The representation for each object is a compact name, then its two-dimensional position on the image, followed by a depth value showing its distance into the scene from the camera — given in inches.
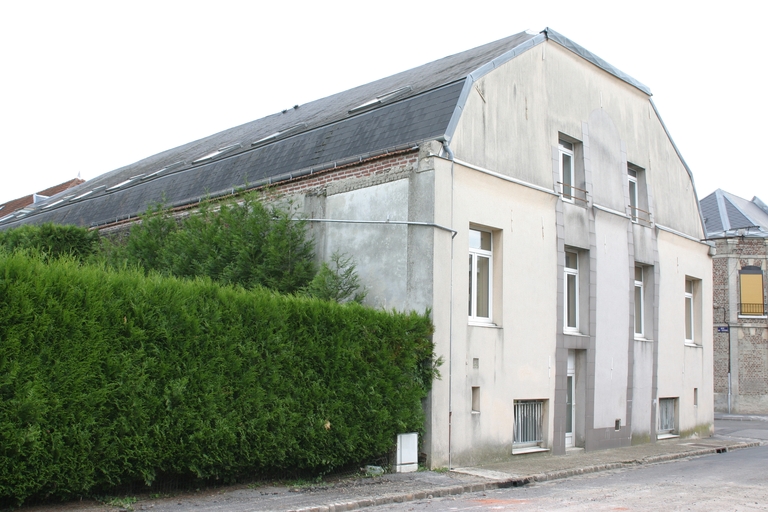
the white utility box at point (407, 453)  425.7
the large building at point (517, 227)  471.2
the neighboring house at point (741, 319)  1205.1
